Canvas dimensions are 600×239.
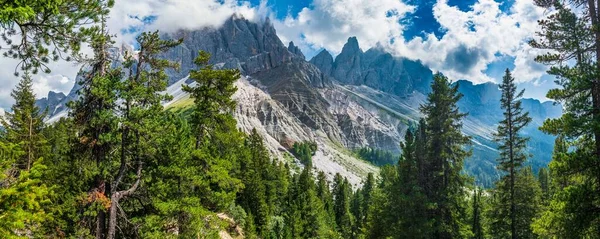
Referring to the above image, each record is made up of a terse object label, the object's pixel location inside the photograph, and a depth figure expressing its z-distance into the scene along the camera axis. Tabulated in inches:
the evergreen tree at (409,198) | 893.8
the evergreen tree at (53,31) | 325.7
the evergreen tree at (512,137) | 979.9
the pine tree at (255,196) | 1678.2
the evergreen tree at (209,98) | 761.6
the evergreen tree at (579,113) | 448.1
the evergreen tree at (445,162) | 890.7
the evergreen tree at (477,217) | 1492.4
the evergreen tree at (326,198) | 2251.5
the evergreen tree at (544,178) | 2257.6
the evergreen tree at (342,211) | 2455.7
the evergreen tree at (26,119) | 919.3
